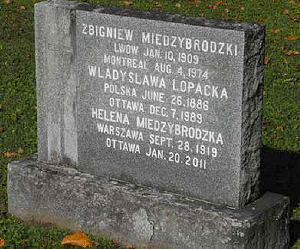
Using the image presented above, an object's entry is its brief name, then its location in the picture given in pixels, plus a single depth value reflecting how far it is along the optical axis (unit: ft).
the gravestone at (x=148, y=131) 18.13
